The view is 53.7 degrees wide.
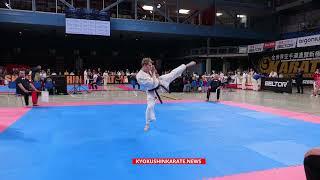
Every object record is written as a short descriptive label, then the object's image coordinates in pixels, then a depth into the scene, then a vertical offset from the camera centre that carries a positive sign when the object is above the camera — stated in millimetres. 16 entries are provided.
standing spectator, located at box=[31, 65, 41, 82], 14555 +88
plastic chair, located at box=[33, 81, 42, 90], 14331 -327
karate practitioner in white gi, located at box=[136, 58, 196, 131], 6754 -71
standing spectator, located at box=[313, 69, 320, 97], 16609 -357
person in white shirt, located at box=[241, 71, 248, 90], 22712 -302
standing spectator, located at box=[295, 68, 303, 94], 19255 -199
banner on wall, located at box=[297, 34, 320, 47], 19891 +2356
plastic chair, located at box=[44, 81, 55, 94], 16028 -418
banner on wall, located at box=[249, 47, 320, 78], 22203 +1212
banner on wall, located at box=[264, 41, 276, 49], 24428 +2484
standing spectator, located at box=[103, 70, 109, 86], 23816 -164
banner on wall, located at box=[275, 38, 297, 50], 22262 +2406
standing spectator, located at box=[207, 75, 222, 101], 13258 -345
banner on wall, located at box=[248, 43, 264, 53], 25531 +2404
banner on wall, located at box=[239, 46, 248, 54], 27547 +2388
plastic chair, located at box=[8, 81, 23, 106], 15847 -409
